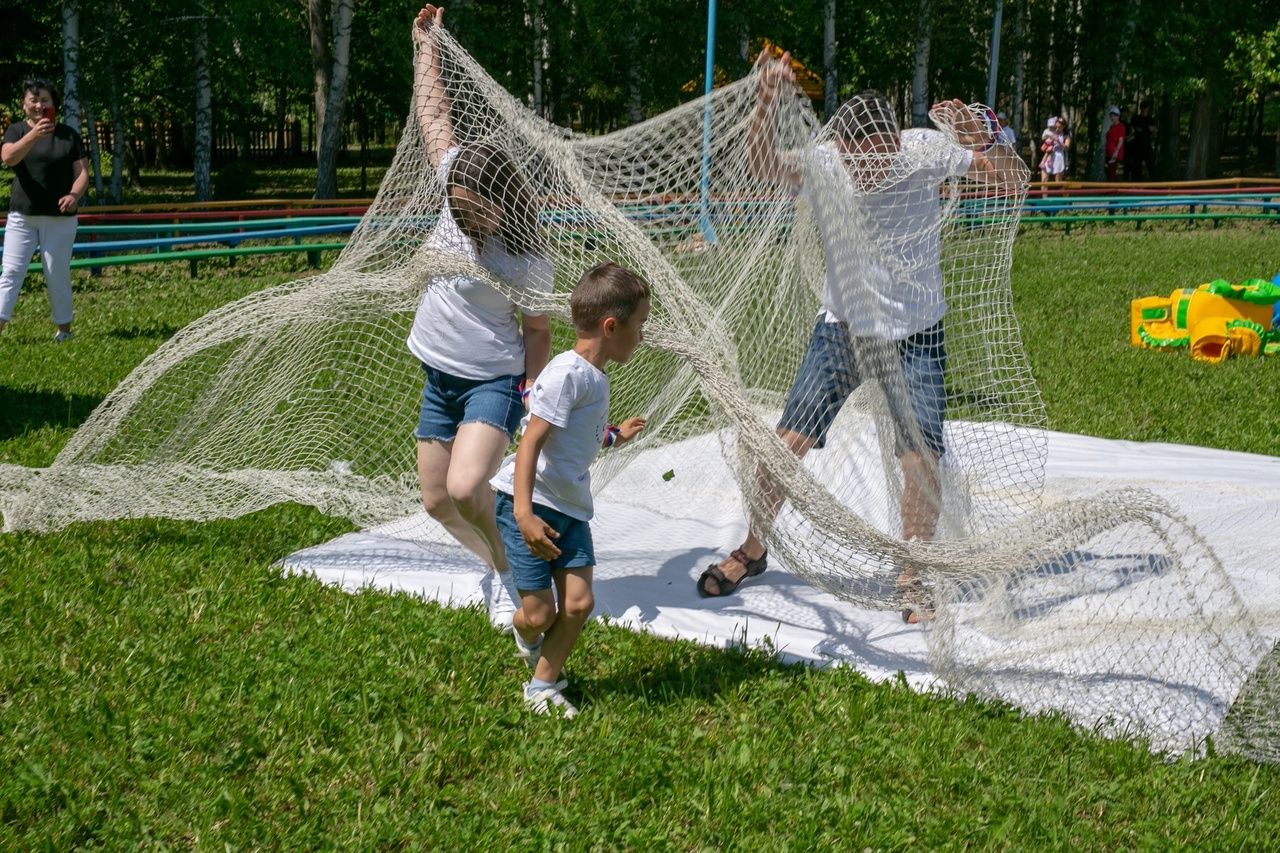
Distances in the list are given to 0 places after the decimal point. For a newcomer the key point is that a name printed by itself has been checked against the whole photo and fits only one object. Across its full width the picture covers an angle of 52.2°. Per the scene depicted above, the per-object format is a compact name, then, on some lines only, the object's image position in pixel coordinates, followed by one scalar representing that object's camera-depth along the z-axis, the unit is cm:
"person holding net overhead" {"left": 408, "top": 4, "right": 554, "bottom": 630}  417
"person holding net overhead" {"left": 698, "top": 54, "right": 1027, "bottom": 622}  452
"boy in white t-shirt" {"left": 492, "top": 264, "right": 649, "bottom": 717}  347
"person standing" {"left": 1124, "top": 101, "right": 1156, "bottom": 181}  2964
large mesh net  392
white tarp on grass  440
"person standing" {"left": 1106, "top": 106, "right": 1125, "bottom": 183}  2809
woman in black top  852
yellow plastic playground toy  930
